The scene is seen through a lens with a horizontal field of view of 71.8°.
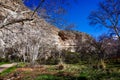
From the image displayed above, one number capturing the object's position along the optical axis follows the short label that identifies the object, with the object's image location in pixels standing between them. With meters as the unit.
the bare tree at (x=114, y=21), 11.80
